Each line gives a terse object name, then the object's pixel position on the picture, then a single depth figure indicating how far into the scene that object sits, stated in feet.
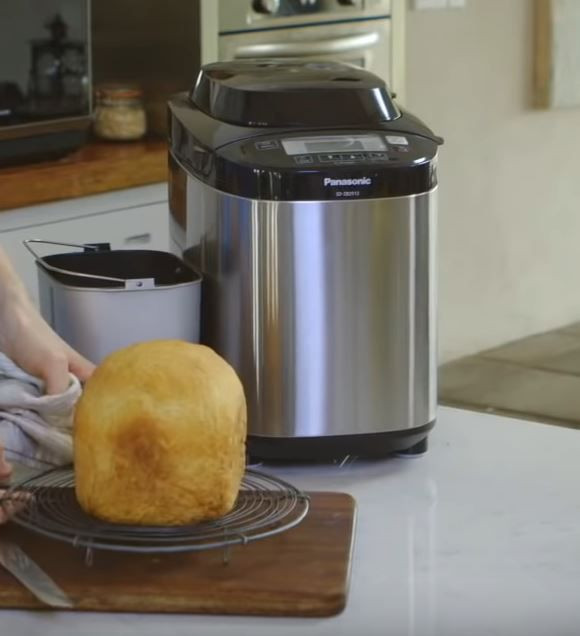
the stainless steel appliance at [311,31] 16.39
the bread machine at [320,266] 8.02
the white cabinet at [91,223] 13.55
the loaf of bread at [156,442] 7.09
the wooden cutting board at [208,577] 6.85
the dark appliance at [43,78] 13.99
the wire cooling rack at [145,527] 7.05
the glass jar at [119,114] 16.30
